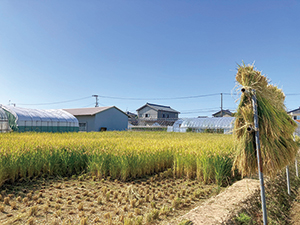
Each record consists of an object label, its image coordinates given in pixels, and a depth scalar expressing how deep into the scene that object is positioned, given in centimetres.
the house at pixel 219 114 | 4631
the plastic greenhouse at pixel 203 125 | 2503
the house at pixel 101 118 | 2711
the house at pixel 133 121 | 4979
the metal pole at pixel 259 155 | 240
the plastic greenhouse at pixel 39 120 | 1705
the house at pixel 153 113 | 4582
